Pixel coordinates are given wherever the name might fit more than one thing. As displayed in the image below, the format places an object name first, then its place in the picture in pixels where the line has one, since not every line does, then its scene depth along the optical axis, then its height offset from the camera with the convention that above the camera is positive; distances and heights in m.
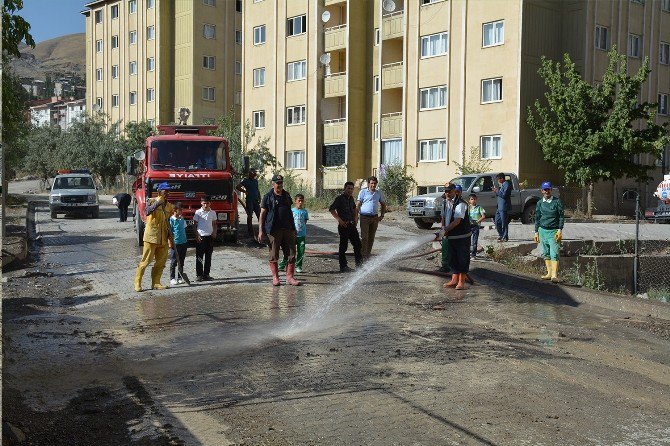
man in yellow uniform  13.34 -0.93
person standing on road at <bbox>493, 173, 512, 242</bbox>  19.75 -0.62
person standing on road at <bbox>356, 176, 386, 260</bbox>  15.80 -0.51
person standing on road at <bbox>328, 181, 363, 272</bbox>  15.07 -0.68
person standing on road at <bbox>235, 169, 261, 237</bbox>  20.15 -0.29
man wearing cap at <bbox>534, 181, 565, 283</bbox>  13.91 -0.75
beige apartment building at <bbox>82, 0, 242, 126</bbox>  62.91 +10.36
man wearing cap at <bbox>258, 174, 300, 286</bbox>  13.56 -0.77
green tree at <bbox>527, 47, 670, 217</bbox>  32.19 +2.36
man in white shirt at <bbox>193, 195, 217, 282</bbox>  14.39 -1.05
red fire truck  18.72 +0.19
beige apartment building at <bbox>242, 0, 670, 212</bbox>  37.09 +5.96
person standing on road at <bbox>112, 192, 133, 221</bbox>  29.39 -0.85
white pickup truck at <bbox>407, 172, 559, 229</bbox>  26.41 -0.52
